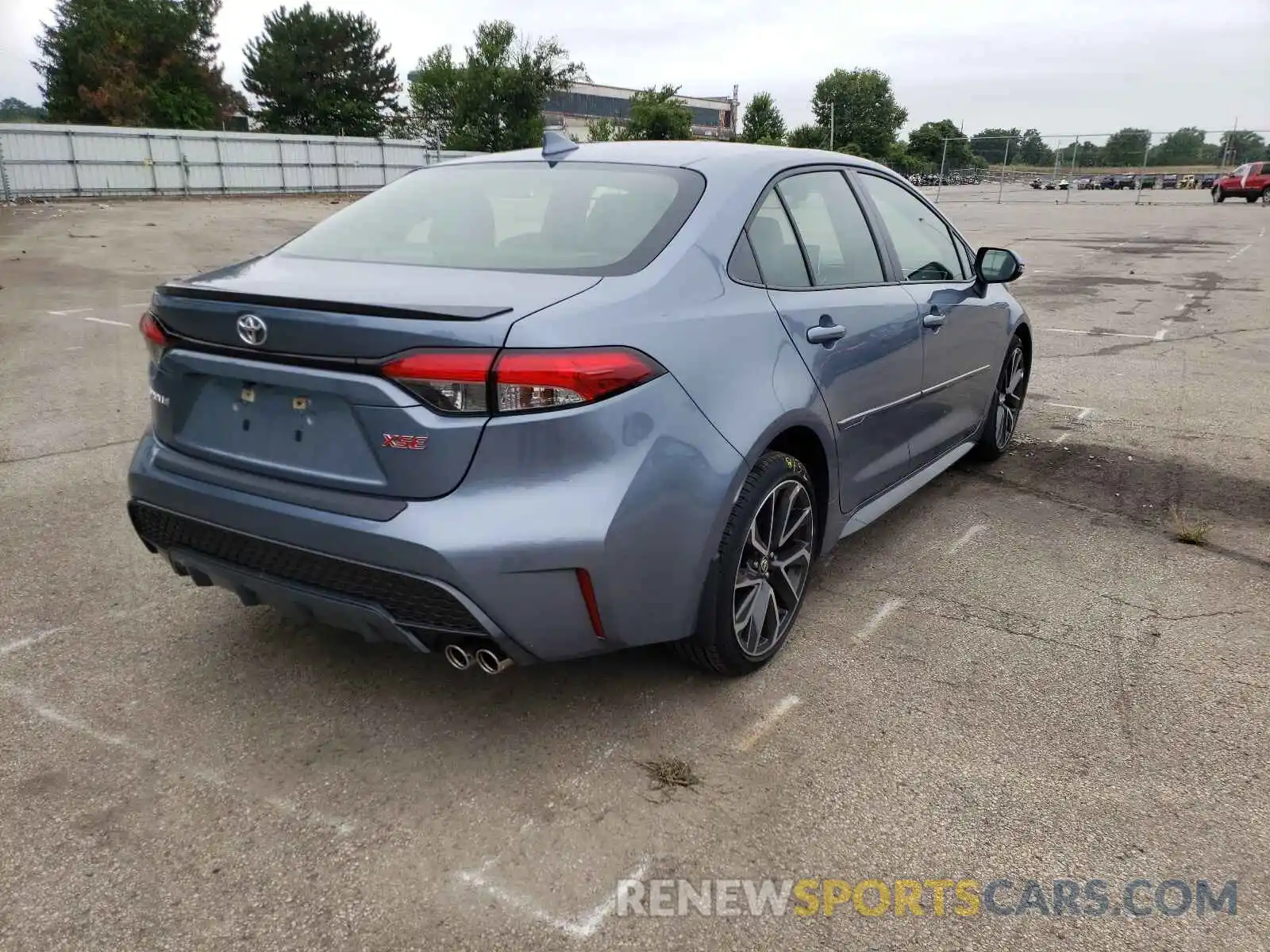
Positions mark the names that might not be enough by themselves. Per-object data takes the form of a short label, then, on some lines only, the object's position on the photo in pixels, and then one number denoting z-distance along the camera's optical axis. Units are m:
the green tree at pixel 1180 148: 47.64
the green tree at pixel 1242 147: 46.19
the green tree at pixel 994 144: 49.47
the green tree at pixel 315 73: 65.50
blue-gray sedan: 2.28
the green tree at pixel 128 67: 53.25
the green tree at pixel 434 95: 75.19
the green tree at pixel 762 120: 85.88
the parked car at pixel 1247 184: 39.53
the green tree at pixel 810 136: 83.12
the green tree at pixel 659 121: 68.19
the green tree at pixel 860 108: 102.19
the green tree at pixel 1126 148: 47.16
